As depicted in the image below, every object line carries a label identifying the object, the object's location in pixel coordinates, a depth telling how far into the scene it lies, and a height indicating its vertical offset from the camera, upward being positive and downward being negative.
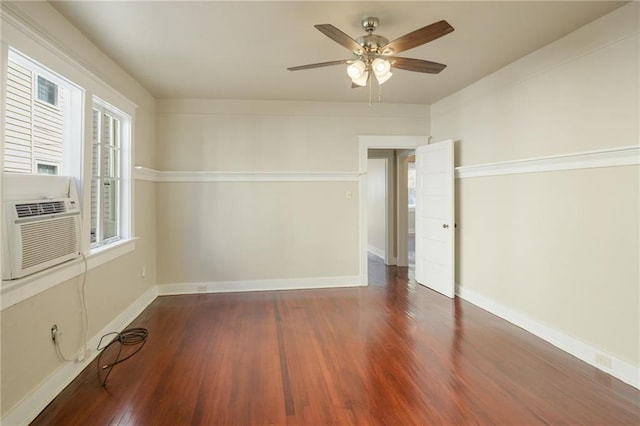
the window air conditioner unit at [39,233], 1.89 -0.13
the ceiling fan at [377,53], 2.17 +1.12
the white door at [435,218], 4.31 -0.08
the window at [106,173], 3.07 +0.38
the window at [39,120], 2.05 +0.63
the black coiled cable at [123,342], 2.58 -1.18
